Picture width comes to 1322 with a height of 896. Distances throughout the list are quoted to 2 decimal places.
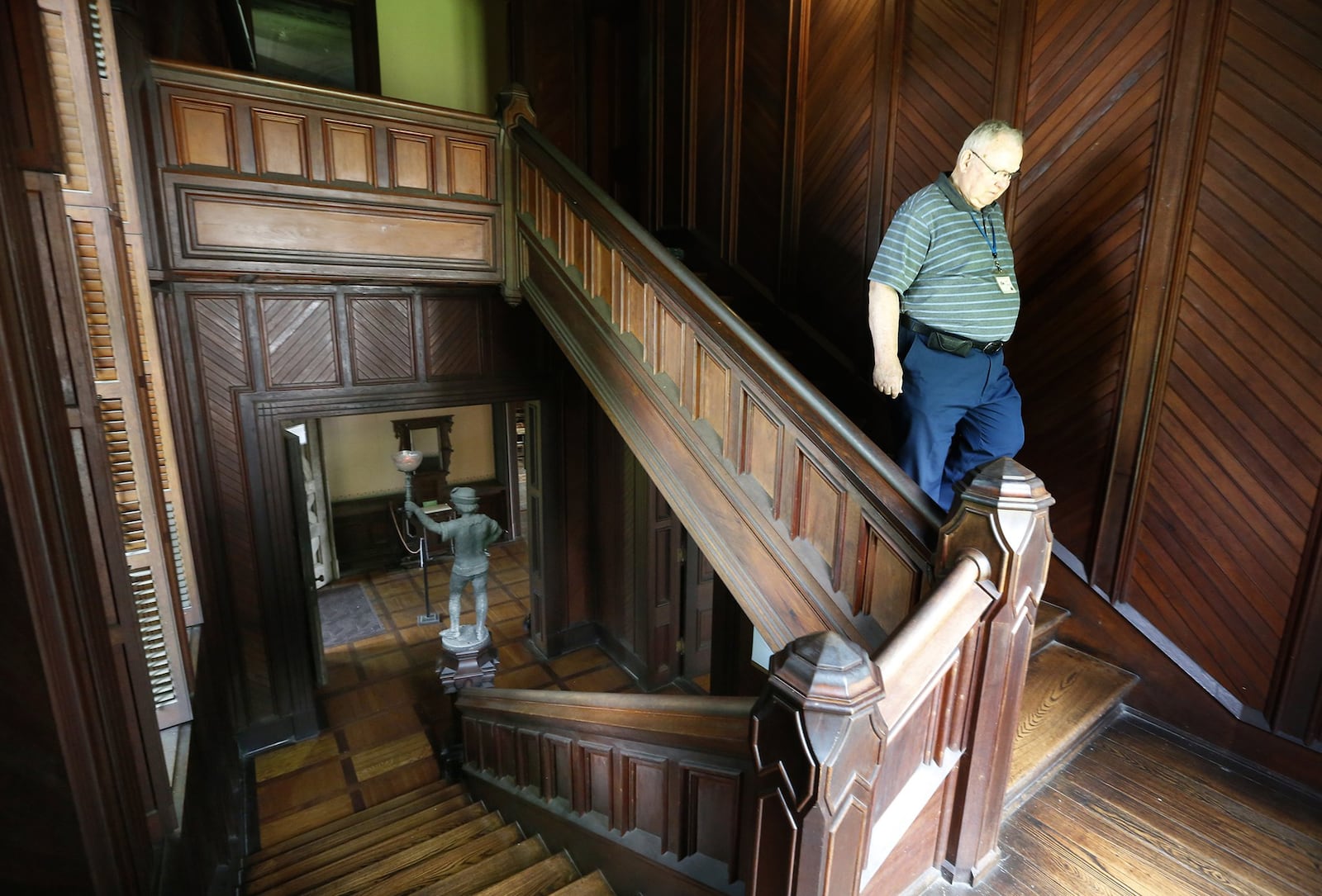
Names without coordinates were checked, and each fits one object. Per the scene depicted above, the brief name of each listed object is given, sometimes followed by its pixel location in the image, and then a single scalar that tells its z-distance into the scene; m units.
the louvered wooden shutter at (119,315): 1.83
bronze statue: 4.12
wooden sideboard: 7.20
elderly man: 1.78
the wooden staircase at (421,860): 2.44
